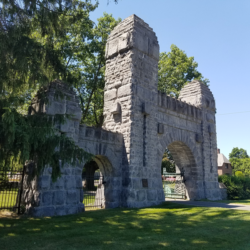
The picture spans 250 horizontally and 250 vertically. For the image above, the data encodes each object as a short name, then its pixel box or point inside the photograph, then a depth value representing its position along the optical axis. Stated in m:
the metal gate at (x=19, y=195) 7.54
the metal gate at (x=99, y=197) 9.75
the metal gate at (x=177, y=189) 13.91
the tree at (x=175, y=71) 21.98
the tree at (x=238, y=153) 67.81
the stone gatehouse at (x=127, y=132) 8.01
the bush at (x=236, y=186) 15.21
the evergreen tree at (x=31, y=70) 4.64
